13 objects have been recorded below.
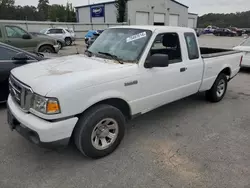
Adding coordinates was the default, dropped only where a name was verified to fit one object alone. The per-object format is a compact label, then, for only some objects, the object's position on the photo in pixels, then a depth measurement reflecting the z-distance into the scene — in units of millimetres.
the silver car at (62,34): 19469
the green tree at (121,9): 33219
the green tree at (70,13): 52531
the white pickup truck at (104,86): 2449
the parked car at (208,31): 50094
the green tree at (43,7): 85375
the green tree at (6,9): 63219
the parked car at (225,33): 42188
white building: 35862
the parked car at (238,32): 43703
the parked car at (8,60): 4516
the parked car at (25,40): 8742
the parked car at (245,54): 8438
